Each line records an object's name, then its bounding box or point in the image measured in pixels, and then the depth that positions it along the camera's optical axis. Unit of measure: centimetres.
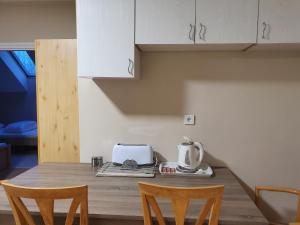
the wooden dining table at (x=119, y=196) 132
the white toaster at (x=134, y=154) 208
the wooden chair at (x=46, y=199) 117
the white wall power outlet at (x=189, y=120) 217
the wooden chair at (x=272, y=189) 181
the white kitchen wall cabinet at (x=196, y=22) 175
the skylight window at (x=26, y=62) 497
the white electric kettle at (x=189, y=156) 195
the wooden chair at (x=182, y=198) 114
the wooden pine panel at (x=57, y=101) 224
